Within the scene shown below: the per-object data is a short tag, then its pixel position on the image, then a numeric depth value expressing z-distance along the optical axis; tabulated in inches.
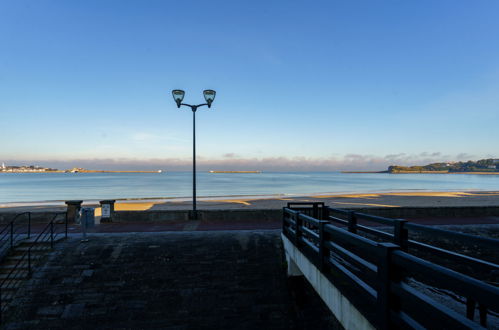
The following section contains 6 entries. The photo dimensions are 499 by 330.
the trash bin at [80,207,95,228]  373.1
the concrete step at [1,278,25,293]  264.8
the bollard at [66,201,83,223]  501.0
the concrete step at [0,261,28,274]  290.4
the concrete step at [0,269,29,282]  280.7
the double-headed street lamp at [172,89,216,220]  530.3
